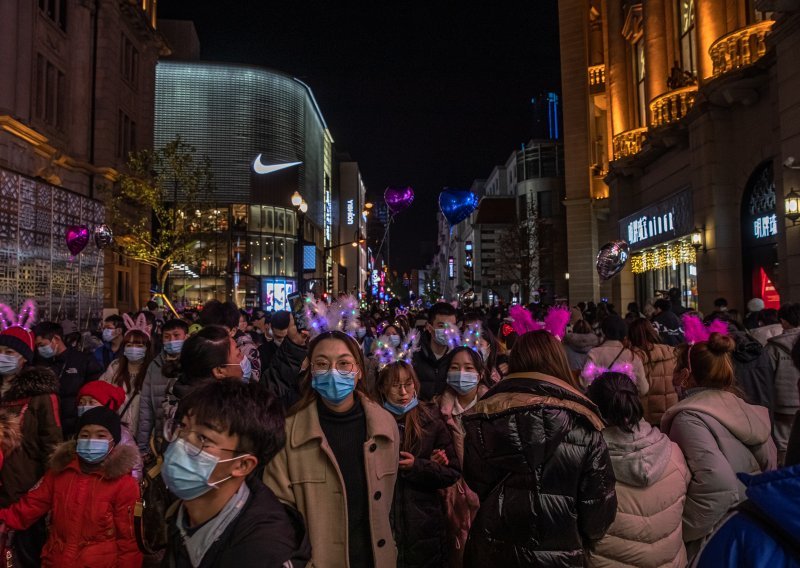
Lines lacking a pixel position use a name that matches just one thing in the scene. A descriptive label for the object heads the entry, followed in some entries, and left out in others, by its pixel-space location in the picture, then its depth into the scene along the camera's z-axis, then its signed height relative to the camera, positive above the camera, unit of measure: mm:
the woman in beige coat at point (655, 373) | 6586 -629
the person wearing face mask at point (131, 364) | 6512 -467
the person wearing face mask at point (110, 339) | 9797 -285
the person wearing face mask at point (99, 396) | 5211 -622
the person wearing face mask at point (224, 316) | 6449 +29
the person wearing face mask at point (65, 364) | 7480 -530
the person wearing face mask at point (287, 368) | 5945 -487
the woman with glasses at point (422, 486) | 3850 -1056
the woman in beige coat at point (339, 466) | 3281 -789
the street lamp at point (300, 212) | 19391 +3228
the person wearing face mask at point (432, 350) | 6568 -376
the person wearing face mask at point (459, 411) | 4590 -770
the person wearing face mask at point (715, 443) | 3820 -808
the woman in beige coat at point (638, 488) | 3352 -956
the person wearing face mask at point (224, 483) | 2156 -585
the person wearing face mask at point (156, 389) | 5746 -637
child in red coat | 3916 -1138
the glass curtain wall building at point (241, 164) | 58531 +14794
